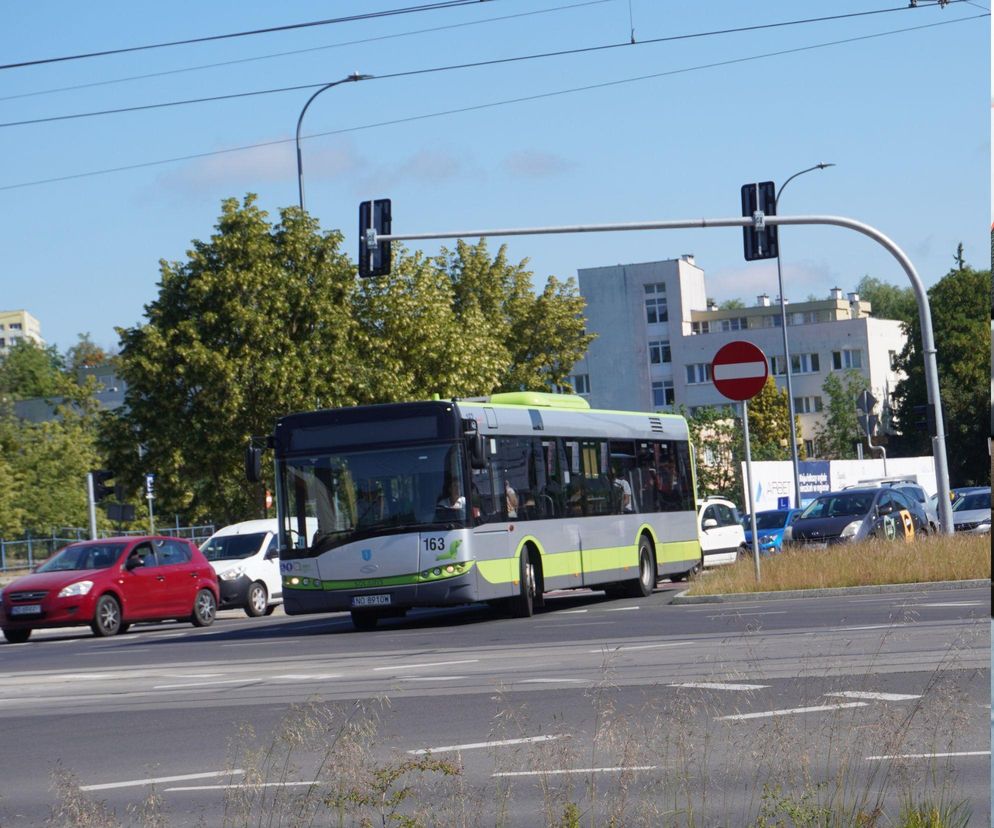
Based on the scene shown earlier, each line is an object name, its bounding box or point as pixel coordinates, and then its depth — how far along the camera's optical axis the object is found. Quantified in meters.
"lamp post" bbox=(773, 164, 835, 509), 49.91
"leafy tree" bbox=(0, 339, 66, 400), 149.75
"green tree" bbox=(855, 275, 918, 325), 146.25
